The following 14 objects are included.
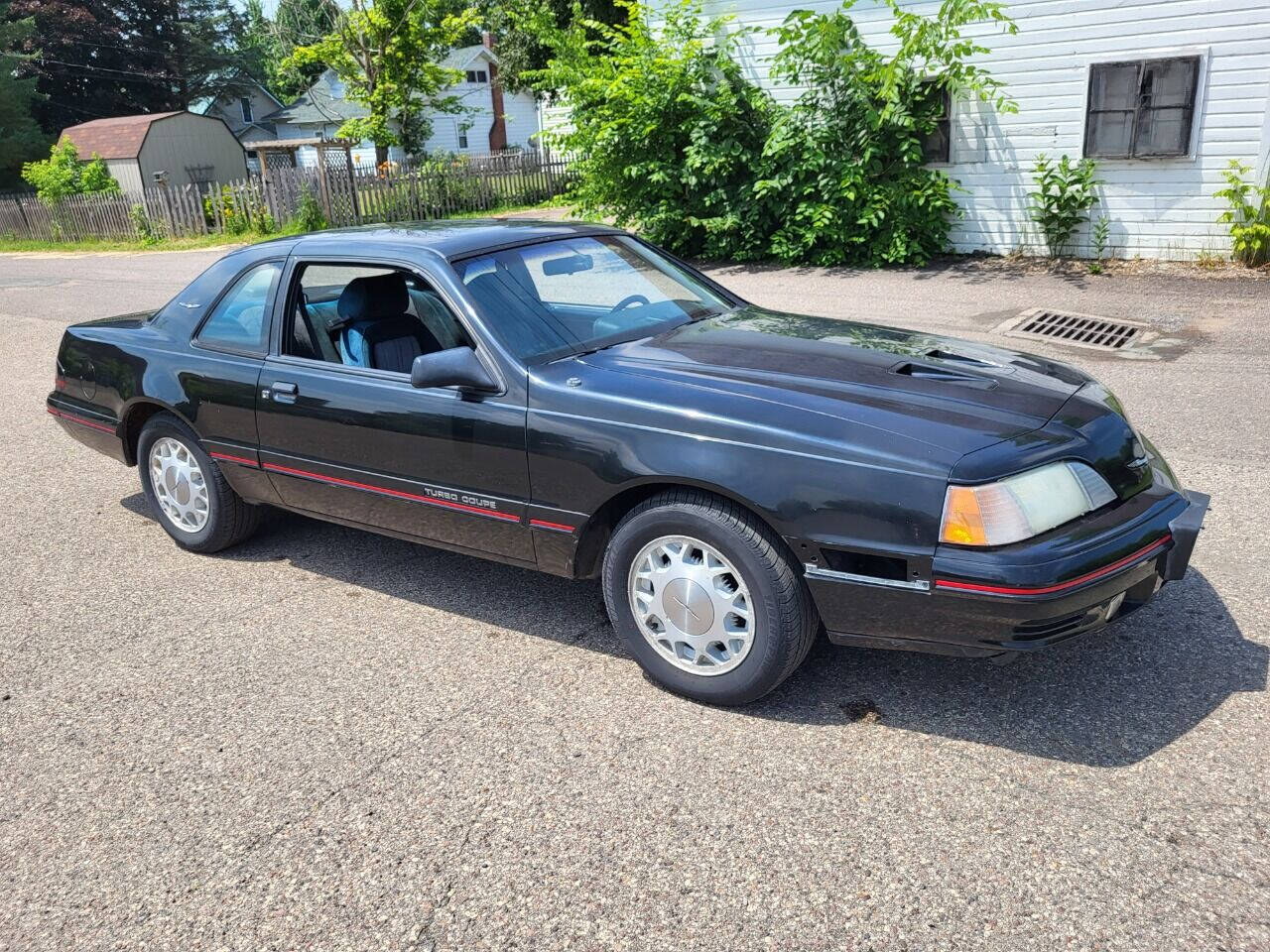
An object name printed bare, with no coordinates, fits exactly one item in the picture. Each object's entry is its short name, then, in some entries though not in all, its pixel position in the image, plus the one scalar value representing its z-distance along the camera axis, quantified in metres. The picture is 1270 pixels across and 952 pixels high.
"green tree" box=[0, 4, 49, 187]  38.78
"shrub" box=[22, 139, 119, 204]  28.92
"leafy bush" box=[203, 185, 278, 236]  22.89
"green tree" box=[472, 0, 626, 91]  31.33
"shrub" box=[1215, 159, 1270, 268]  11.11
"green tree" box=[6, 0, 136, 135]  48.53
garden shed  33.44
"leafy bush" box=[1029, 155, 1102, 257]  12.22
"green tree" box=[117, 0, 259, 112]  52.75
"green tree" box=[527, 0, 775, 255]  13.41
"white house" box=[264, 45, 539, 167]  50.19
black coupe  3.04
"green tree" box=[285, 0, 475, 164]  30.17
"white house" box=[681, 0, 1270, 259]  11.24
